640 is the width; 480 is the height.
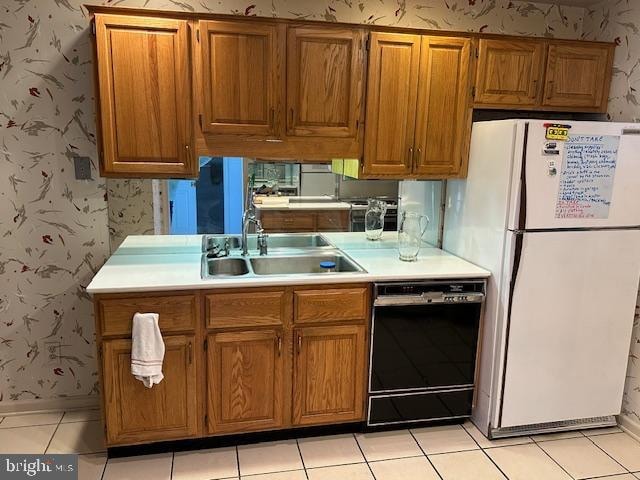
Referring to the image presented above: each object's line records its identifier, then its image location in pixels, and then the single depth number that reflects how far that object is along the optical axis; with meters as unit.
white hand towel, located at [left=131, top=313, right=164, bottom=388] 2.22
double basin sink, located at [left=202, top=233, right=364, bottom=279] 2.83
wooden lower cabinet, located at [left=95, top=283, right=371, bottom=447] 2.29
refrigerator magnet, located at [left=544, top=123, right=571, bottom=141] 2.37
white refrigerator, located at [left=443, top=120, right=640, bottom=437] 2.43
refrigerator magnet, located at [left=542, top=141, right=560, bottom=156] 2.38
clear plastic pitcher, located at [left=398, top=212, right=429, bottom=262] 2.83
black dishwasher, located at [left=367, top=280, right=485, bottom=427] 2.54
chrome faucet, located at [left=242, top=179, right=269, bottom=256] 2.94
